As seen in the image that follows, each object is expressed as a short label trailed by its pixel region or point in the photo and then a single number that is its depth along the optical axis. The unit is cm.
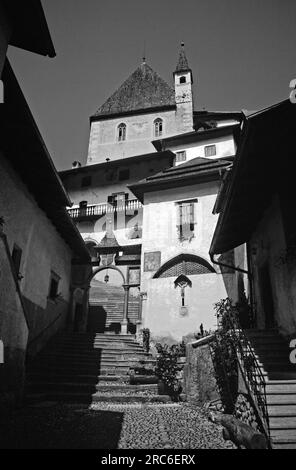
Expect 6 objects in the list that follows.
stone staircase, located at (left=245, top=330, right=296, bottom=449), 452
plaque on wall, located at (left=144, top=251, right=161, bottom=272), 1658
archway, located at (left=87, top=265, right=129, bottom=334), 1773
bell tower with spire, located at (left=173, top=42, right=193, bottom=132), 3519
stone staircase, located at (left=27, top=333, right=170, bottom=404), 891
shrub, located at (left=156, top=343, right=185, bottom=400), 1057
